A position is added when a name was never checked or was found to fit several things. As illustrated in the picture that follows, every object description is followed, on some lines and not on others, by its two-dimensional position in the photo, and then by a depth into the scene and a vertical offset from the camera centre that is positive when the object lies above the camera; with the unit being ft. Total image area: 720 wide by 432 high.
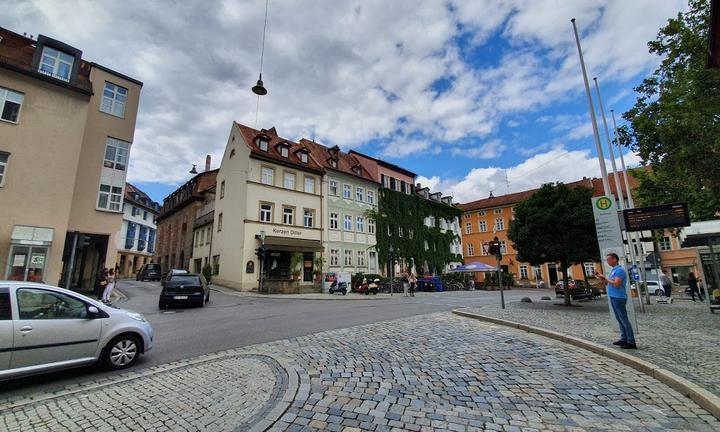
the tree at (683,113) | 30.81 +16.48
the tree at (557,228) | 43.34 +6.09
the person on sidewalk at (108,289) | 48.70 -0.75
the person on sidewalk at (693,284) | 60.08 -2.47
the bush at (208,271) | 95.30 +2.98
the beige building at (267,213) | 82.12 +17.92
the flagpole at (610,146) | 53.45 +20.62
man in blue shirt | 20.62 -1.57
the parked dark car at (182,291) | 47.26 -1.33
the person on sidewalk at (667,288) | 71.41 -3.64
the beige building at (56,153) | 54.39 +23.70
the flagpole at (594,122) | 36.40 +17.44
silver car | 15.55 -2.40
